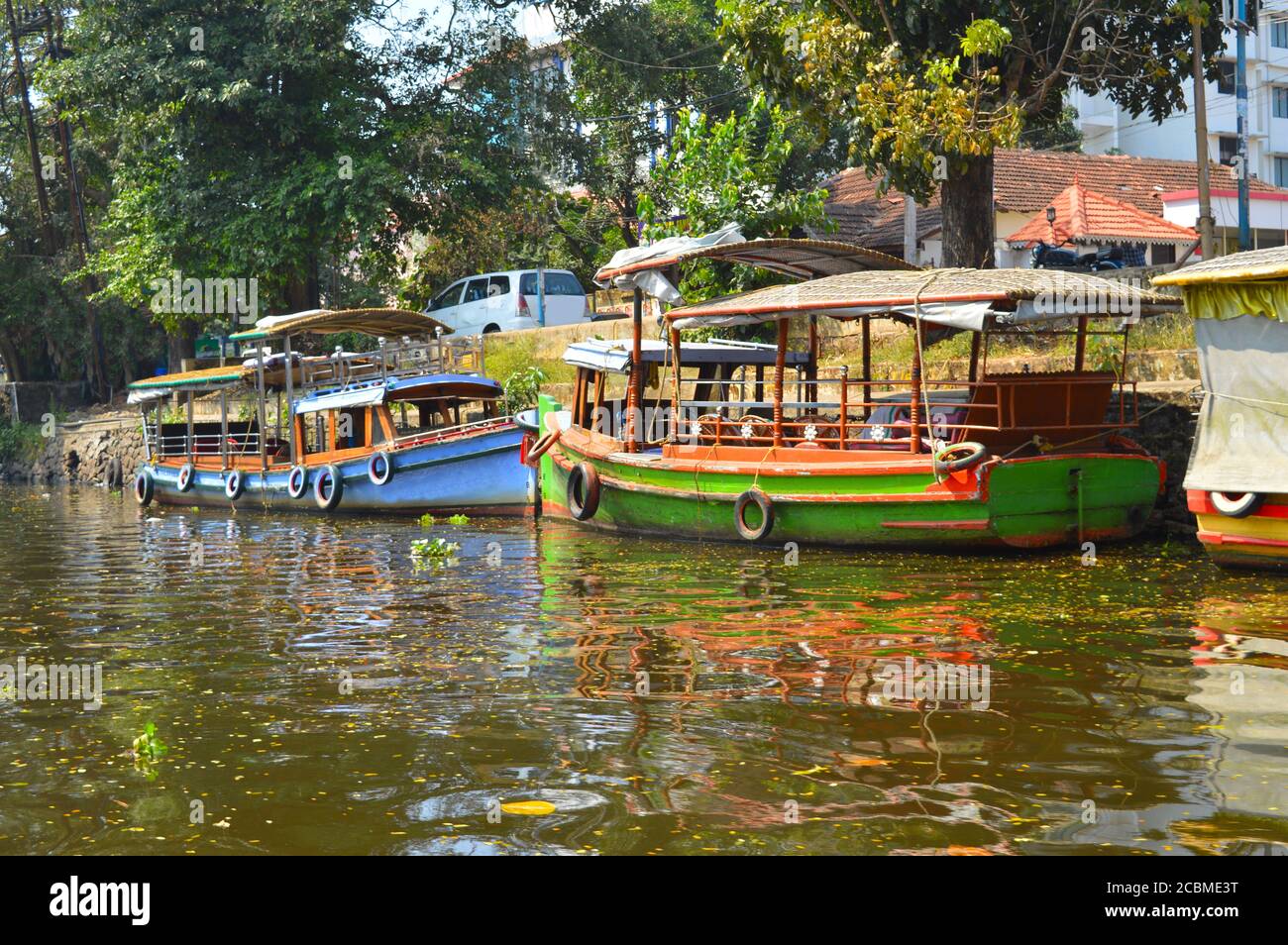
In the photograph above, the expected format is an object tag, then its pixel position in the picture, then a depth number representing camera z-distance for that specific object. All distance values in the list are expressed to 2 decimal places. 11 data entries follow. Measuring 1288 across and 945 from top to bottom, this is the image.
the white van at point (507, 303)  27.44
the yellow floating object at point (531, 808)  5.61
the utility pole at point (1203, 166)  16.89
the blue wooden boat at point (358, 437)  19.48
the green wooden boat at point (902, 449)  13.04
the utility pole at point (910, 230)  27.31
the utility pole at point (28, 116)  32.84
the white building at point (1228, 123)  40.22
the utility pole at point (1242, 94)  20.36
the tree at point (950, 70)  15.80
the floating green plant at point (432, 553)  14.39
